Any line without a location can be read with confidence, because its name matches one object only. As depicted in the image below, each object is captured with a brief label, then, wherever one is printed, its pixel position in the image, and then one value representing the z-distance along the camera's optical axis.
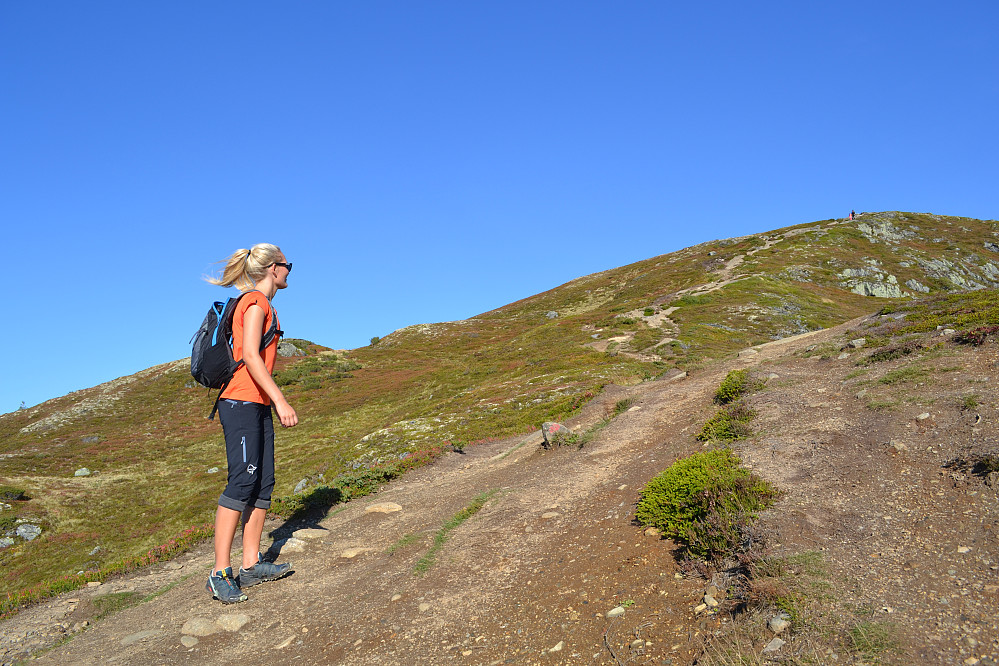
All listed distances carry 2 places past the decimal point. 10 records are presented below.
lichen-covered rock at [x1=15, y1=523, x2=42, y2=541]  22.70
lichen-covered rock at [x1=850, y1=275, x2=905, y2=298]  52.12
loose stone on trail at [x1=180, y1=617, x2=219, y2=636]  6.36
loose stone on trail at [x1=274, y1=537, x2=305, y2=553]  8.80
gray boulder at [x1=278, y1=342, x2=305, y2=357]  61.13
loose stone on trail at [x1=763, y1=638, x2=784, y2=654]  4.34
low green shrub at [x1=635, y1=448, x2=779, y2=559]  6.11
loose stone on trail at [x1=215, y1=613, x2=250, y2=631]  6.41
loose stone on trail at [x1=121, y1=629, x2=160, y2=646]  6.36
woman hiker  6.80
